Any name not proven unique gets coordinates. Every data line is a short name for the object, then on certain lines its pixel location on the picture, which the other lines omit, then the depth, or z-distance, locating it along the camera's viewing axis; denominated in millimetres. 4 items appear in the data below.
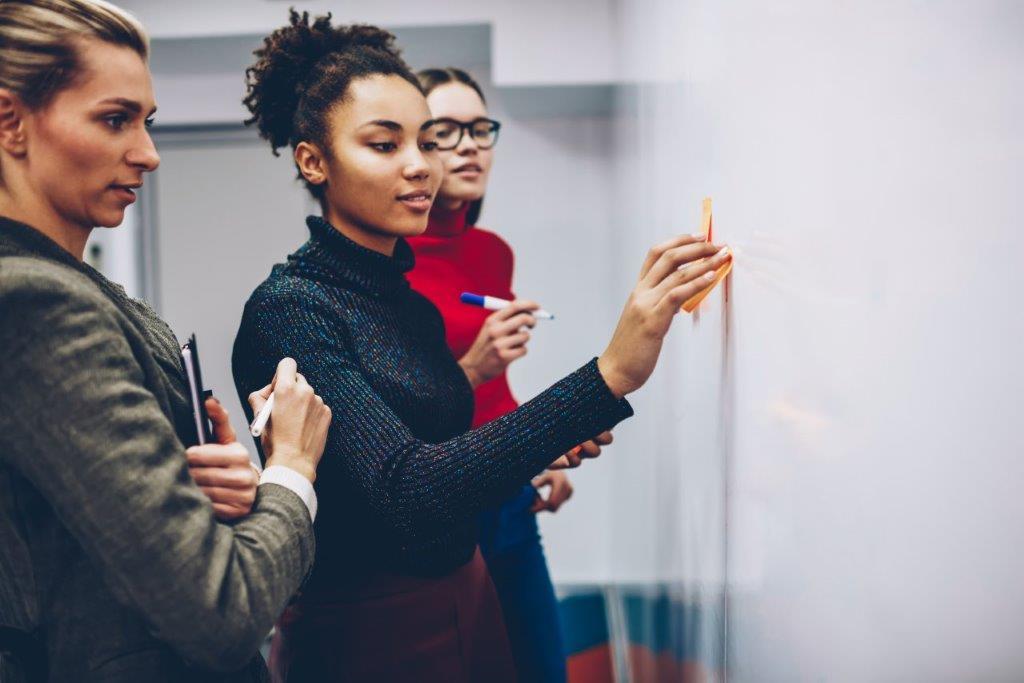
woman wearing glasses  1629
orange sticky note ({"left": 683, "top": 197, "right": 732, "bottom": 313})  1055
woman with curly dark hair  949
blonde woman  665
